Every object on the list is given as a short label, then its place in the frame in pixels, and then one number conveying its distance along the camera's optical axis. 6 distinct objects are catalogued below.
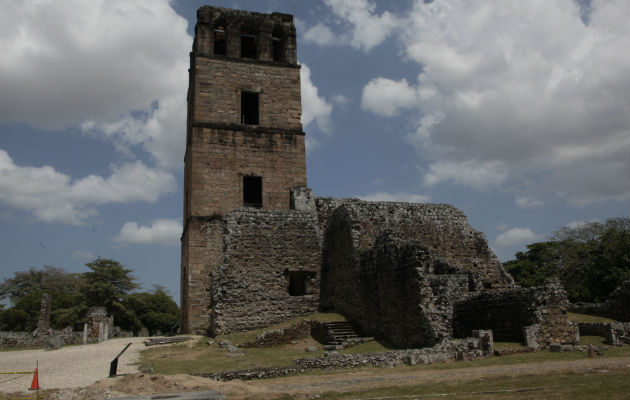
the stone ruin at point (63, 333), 22.02
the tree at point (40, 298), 33.94
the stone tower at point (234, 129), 20.27
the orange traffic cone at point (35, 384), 7.72
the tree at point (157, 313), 45.12
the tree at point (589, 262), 24.56
